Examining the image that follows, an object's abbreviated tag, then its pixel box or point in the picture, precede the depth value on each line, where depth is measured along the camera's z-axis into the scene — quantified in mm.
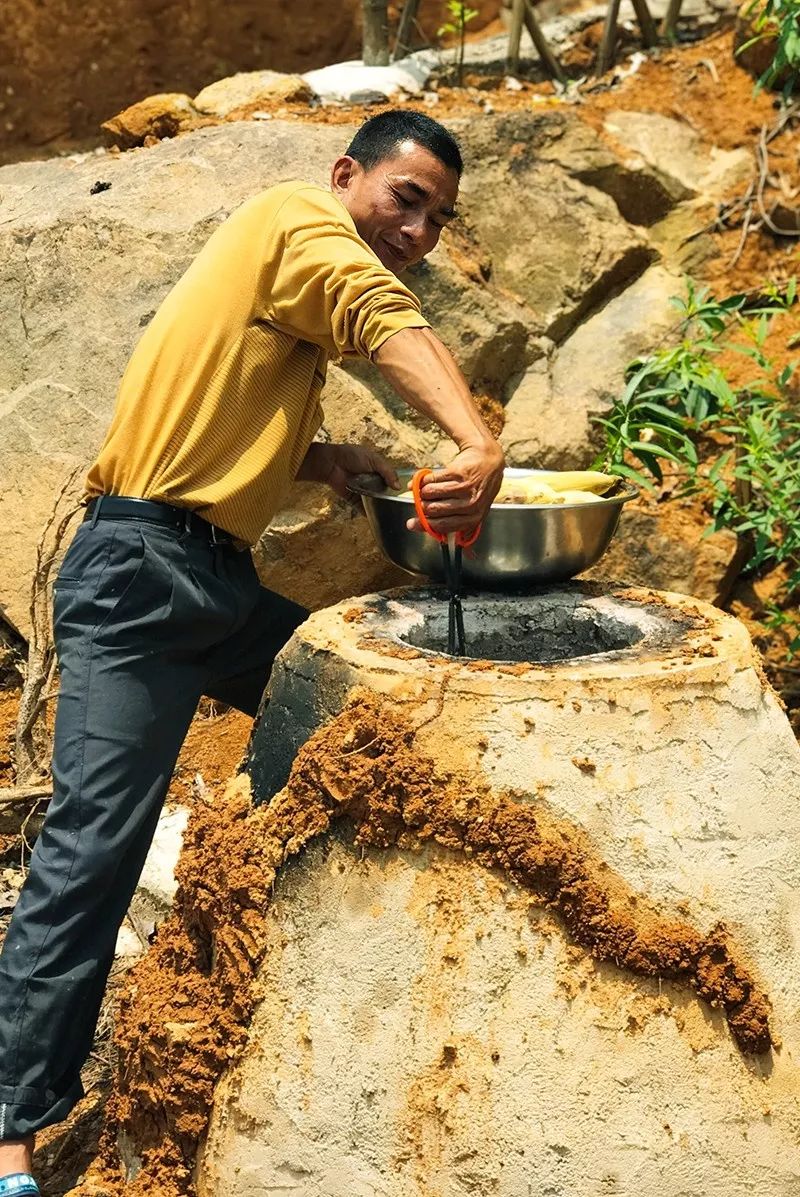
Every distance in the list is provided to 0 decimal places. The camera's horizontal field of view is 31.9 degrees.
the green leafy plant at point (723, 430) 4688
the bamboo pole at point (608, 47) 6863
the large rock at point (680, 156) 6203
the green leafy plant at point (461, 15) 6523
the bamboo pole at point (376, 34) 6781
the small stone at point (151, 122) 5816
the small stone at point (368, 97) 6332
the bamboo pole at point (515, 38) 6754
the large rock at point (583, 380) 5301
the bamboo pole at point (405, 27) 7121
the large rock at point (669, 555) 5242
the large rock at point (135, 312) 4703
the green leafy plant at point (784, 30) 4707
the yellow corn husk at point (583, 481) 3123
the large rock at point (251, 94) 6062
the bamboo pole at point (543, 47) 6715
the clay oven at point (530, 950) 2295
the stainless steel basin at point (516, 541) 2760
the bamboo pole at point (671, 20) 6980
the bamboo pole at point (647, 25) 6870
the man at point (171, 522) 2627
